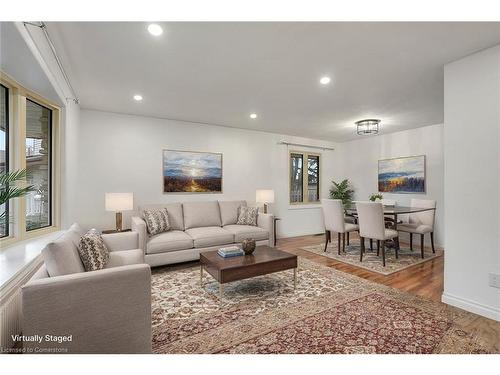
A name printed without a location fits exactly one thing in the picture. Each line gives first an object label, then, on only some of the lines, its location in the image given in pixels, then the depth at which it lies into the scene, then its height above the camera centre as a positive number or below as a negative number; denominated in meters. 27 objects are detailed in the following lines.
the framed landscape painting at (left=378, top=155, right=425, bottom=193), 5.10 +0.30
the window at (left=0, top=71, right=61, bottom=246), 2.34 +0.36
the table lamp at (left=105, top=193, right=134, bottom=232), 3.62 -0.23
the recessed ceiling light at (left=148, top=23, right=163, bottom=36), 1.85 +1.23
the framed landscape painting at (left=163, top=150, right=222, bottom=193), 4.53 +0.31
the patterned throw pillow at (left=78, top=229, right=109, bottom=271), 2.06 -0.57
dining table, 3.95 -0.37
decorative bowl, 2.88 -0.68
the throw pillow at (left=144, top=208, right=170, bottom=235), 3.77 -0.53
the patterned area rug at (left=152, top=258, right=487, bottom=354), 1.80 -1.16
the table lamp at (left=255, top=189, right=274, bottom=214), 5.04 -0.18
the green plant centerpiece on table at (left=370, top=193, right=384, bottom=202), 4.89 -0.20
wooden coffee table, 2.47 -0.82
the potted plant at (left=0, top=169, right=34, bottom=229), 1.43 -0.02
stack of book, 2.80 -0.74
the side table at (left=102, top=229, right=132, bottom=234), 3.80 -0.68
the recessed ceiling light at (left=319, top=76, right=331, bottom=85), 2.81 +1.26
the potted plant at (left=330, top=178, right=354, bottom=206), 6.35 -0.10
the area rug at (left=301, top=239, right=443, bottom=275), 3.61 -1.16
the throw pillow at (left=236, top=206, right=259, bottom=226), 4.60 -0.53
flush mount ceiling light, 4.44 +1.18
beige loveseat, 1.37 -0.71
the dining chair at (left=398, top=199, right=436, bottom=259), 4.32 -0.63
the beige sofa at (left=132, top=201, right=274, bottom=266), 3.48 -0.72
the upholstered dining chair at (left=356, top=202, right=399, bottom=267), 3.67 -0.55
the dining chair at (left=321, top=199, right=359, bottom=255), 4.30 -0.56
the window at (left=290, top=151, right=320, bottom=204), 6.09 +0.28
